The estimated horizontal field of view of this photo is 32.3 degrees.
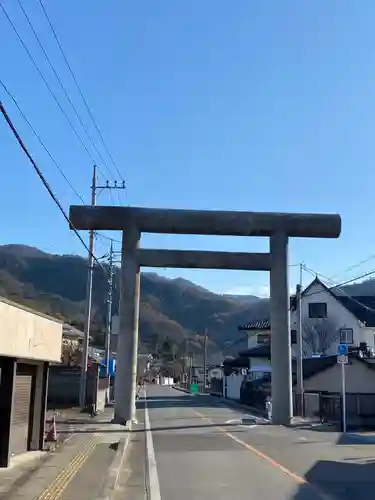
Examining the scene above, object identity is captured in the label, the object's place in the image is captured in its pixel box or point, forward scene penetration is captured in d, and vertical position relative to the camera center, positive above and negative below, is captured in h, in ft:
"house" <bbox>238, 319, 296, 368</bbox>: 177.99 +14.49
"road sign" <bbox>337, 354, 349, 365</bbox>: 80.38 +3.74
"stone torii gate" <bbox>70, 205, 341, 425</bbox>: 88.79 +20.74
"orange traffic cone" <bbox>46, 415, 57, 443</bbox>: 60.05 -4.69
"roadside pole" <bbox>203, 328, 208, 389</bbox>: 306.14 +9.08
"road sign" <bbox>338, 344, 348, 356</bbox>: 83.28 +5.03
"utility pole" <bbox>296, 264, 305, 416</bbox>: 106.72 +4.95
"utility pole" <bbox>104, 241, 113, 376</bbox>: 140.05 +17.05
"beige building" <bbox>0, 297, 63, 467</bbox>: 38.86 +0.82
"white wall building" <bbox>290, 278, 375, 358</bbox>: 192.34 +20.78
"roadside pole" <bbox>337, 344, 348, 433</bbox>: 80.94 +0.05
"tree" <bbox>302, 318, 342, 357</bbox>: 194.39 +15.84
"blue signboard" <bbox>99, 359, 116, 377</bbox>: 160.84 +4.35
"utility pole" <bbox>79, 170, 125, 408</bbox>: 109.19 +8.57
